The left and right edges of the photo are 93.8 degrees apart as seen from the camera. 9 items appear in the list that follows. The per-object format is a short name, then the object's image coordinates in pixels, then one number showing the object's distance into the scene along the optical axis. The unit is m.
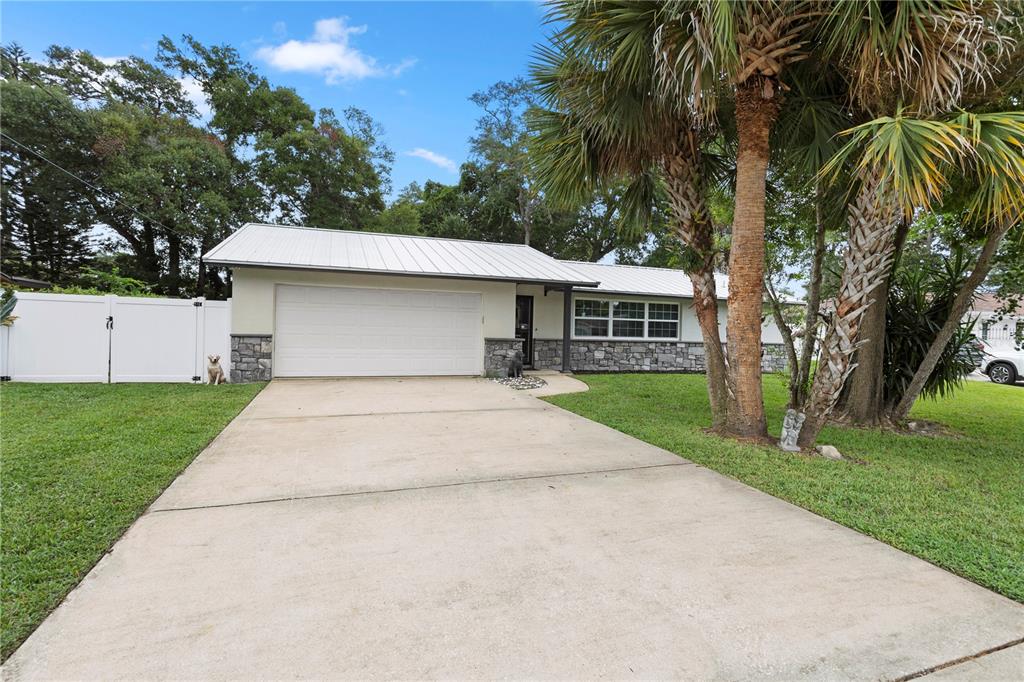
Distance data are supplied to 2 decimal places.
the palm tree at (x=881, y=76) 4.17
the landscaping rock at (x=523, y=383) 9.97
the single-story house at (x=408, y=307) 9.84
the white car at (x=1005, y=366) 14.51
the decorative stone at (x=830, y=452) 5.24
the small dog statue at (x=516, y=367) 11.38
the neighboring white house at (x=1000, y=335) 16.45
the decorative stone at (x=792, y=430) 5.43
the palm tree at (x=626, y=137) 5.34
